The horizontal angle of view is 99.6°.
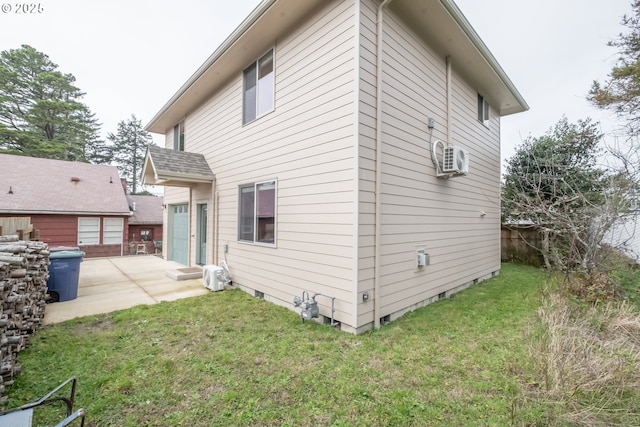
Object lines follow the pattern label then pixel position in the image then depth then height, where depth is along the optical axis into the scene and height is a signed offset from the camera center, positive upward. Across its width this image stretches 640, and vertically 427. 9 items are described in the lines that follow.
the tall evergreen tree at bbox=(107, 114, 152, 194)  28.59 +7.36
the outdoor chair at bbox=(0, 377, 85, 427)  1.48 -1.17
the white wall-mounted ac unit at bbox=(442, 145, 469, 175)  5.07 +1.15
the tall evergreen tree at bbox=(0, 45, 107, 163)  17.58 +7.50
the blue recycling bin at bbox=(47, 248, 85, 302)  4.94 -1.10
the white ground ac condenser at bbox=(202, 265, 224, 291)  5.70 -1.28
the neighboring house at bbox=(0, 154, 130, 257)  11.52 +0.66
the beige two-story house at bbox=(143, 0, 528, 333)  3.72 +1.19
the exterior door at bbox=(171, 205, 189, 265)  8.73 -0.55
